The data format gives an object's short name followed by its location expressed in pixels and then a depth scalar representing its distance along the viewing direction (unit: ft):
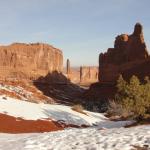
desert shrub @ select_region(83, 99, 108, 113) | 296.63
